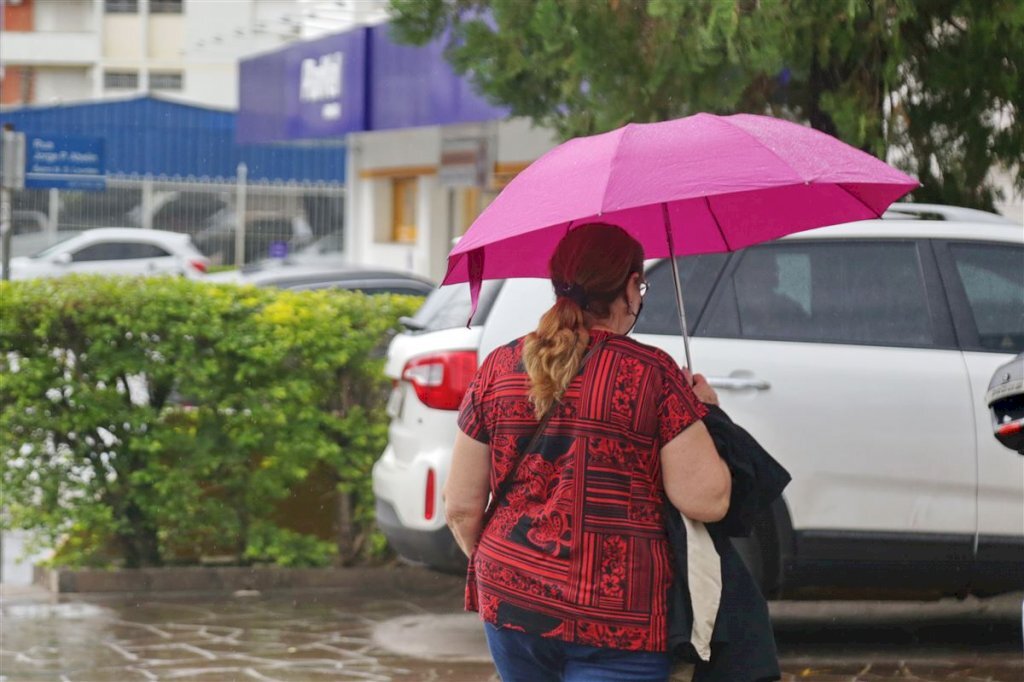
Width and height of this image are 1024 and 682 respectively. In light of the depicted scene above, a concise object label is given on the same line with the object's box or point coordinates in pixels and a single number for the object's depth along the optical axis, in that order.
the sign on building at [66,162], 18.70
